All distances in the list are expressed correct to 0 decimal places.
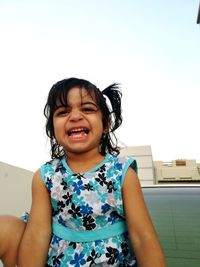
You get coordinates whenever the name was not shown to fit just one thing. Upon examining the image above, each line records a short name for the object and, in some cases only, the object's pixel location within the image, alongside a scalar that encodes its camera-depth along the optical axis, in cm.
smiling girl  63
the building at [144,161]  2514
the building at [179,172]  2573
